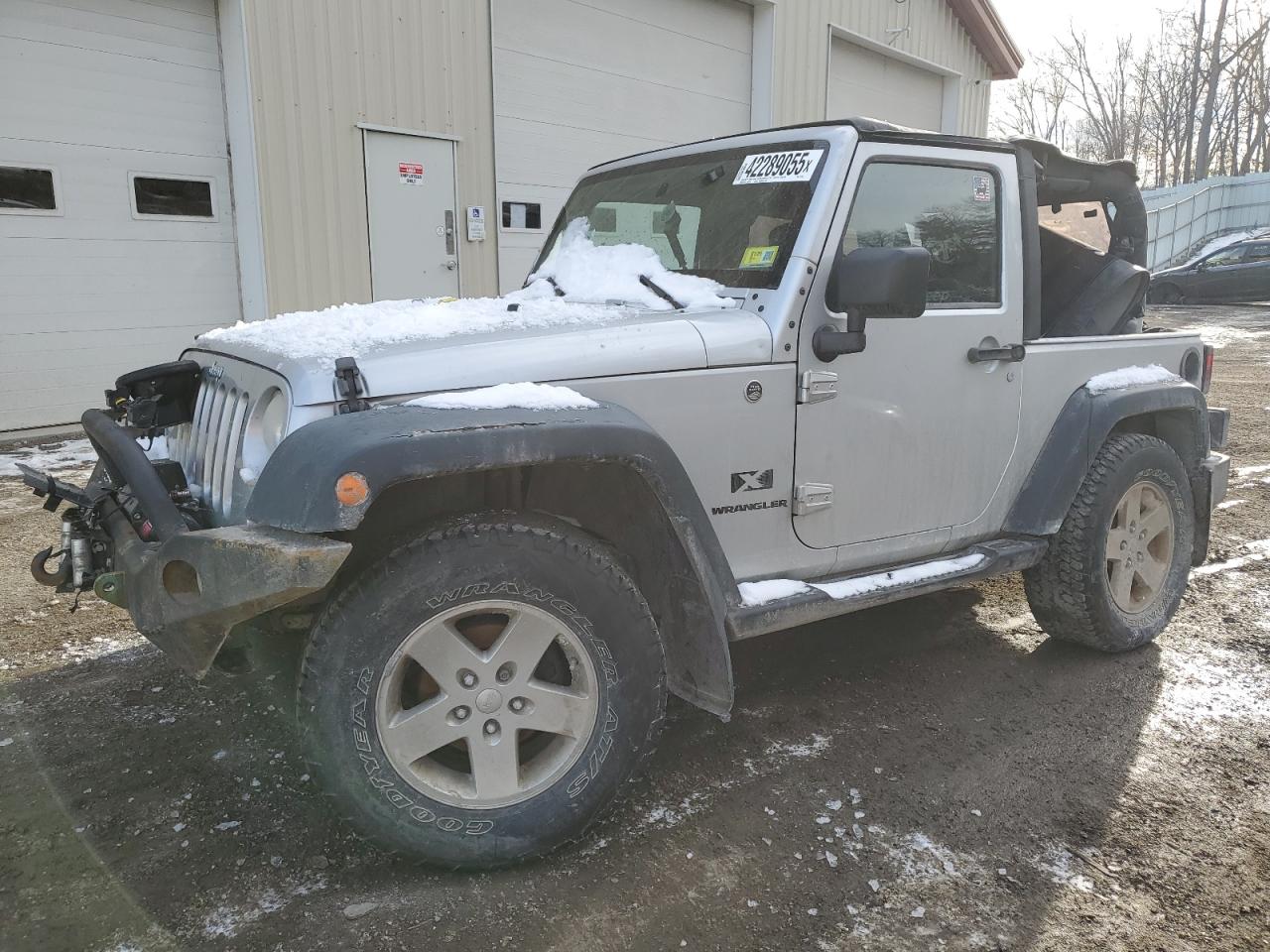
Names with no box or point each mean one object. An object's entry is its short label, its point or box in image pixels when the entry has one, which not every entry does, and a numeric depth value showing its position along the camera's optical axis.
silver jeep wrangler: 2.25
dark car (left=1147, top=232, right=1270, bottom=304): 20.42
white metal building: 7.36
